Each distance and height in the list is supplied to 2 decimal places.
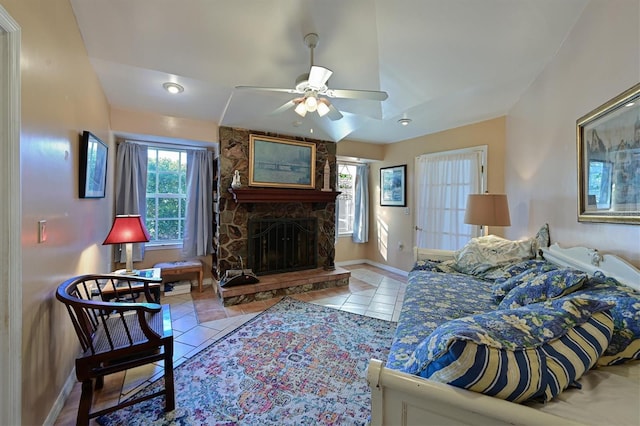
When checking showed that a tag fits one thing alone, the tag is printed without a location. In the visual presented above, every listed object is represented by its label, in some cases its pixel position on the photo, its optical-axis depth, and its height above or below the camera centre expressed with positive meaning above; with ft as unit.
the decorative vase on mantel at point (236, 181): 11.55 +1.39
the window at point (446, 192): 12.32 +1.04
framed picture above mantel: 12.32 +2.47
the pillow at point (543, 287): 4.67 -1.41
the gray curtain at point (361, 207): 17.94 +0.37
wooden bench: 11.51 -2.54
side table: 6.74 -2.08
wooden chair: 4.55 -2.53
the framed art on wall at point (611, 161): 4.56 +1.05
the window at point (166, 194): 12.67 +0.86
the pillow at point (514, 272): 6.07 -1.58
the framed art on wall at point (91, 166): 6.49 +1.25
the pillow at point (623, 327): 3.16 -1.44
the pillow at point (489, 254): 8.04 -1.33
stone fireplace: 11.82 +0.45
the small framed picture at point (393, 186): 15.74 +1.67
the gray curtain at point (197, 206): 12.75 +0.28
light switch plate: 4.45 -0.34
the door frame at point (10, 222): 3.58 -0.16
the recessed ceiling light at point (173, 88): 8.59 +4.19
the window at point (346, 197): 18.02 +1.06
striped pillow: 2.47 -1.40
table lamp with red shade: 7.61 -0.65
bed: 2.38 -1.87
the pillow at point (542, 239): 7.66 -0.78
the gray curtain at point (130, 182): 11.55 +1.35
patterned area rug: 5.16 -3.99
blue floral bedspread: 4.66 -2.18
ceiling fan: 6.55 +3.19
